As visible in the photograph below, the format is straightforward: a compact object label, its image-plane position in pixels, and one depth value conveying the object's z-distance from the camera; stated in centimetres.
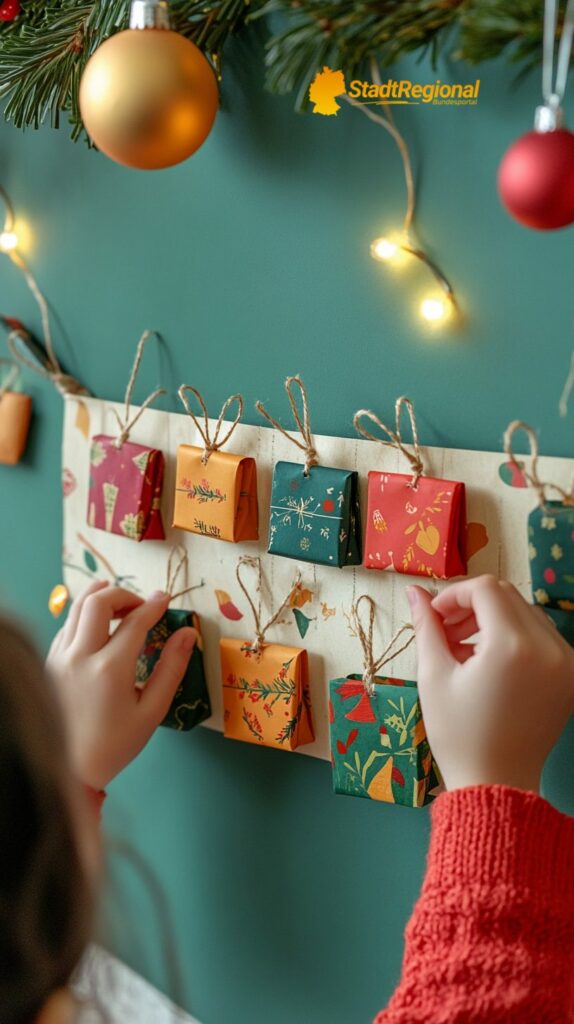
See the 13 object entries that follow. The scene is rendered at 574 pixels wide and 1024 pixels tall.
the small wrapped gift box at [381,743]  67
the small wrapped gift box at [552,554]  59
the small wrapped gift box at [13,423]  97
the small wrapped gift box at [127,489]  81
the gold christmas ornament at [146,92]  58
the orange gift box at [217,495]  74
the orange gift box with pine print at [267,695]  75
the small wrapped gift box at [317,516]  69
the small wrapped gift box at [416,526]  64
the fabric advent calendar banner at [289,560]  65
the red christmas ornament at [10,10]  78
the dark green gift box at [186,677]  81
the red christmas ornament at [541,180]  49
